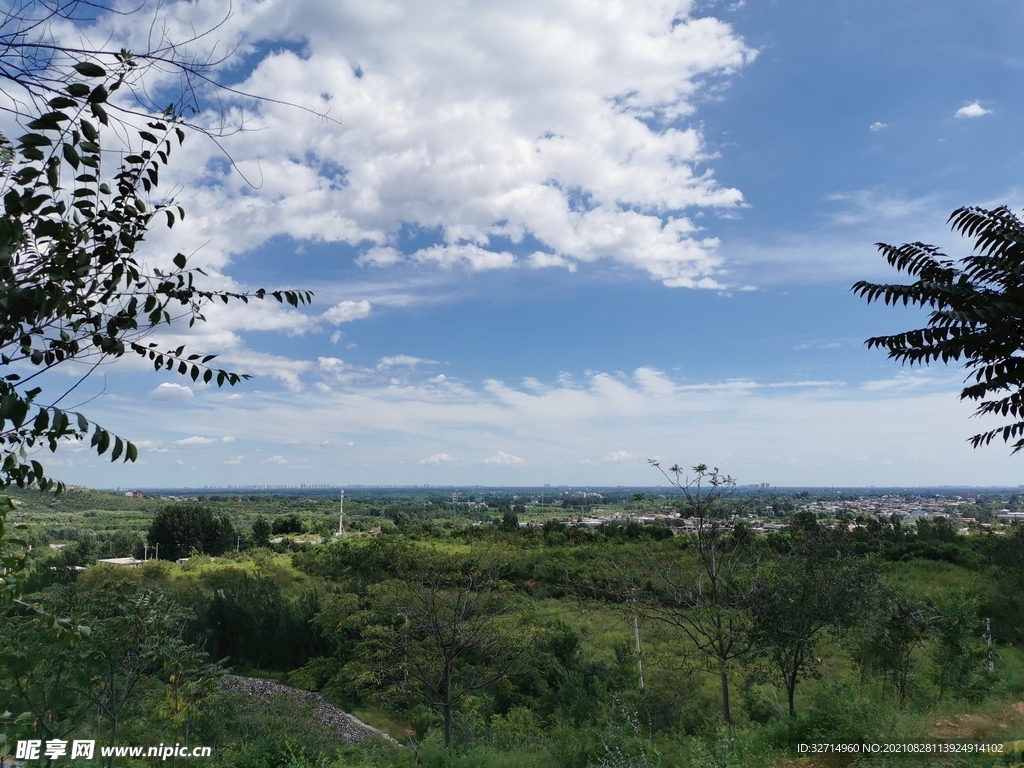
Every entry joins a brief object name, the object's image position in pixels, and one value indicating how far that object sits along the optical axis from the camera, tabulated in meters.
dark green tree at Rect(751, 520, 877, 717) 9.08
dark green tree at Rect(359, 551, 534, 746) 11.12
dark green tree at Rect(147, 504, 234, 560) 43.19
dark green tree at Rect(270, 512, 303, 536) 53.16
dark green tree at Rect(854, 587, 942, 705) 9.73
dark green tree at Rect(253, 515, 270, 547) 47.16
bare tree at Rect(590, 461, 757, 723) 8.91
